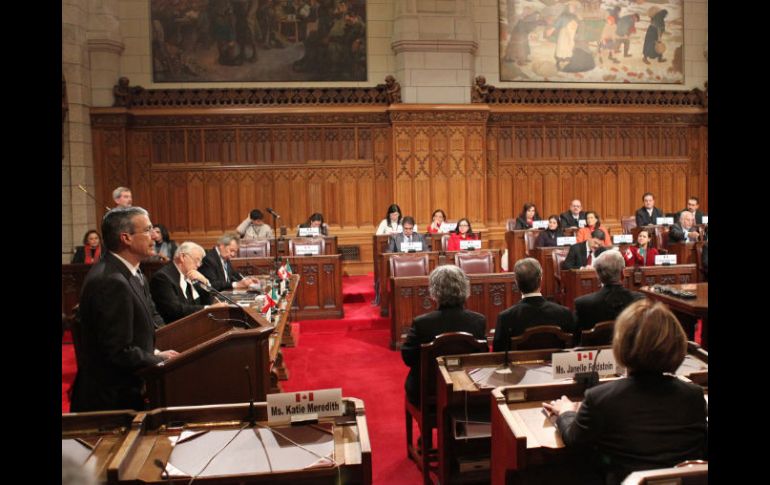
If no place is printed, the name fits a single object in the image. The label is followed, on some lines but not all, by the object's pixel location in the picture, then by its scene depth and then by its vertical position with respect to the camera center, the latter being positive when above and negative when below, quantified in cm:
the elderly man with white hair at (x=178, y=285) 463 -48
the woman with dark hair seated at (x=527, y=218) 1012 +0
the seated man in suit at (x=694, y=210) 998 +8
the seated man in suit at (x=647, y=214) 1041 +3
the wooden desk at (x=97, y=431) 222 -81
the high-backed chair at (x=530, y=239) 923 -32
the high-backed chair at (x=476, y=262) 768 -54
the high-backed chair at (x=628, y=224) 1097 -14
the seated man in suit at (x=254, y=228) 972 -10
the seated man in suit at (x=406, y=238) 843 -26
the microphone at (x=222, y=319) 413 -65
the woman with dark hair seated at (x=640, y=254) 764 -47
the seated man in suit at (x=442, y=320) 380 -63
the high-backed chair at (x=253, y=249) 859 -38
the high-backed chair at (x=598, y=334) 378 -73
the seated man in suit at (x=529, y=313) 379 -60
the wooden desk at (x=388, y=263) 779 -56
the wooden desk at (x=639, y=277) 702 -70
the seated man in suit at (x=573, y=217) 1031 +0
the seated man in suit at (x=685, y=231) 882 -22
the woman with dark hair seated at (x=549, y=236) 883 -27
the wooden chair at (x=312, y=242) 883 -30
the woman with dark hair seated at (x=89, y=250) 786 -33
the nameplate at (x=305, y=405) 237 -72
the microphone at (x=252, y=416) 244 -78
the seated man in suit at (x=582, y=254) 753 -46
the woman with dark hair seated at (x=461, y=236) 873 -25
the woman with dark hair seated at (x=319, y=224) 979 -5
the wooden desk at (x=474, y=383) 307 -83
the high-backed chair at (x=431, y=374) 354 -92
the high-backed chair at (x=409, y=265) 747 -56
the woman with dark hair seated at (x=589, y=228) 898 -17
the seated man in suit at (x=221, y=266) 626 -45
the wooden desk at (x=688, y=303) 536 -80
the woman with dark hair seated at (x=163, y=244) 812 -29
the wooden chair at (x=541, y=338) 360 -72
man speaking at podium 286 -47
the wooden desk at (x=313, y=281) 782 -77
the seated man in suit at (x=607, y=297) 427 -57
